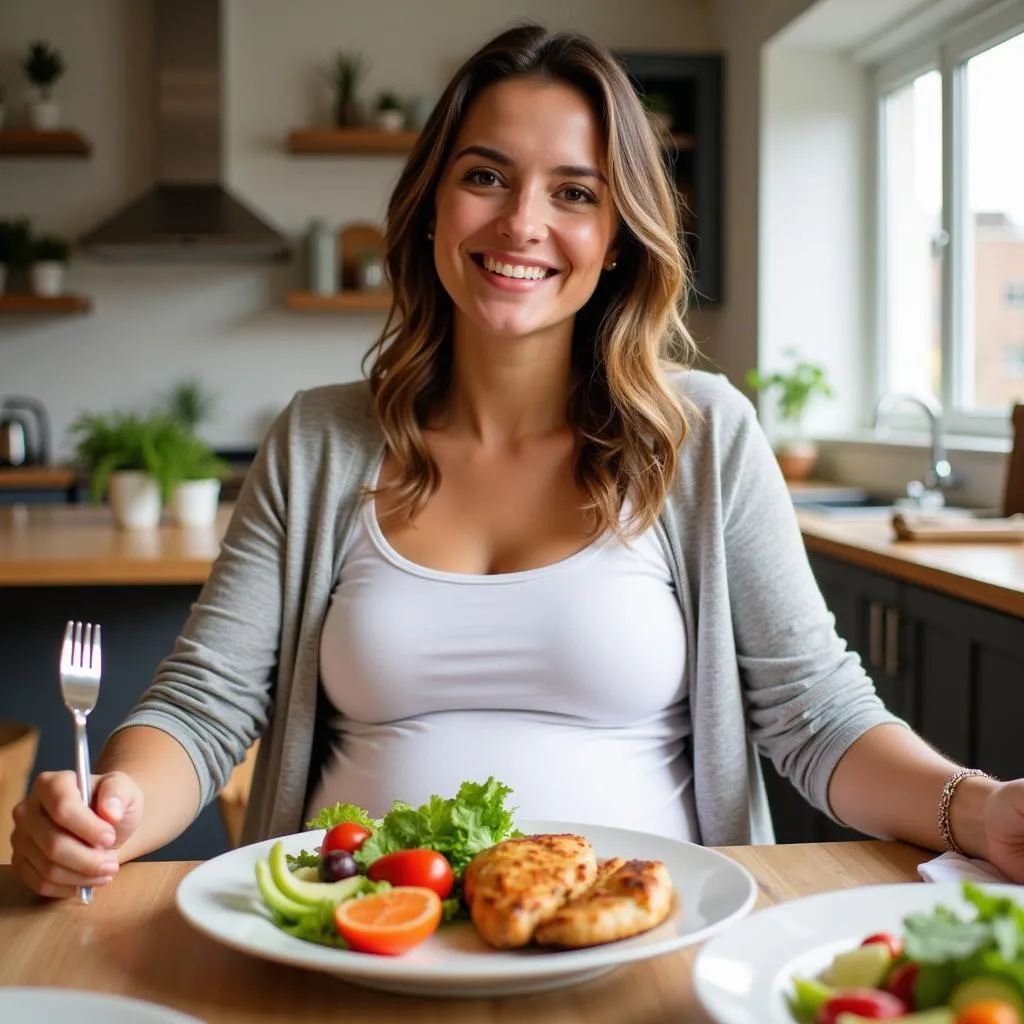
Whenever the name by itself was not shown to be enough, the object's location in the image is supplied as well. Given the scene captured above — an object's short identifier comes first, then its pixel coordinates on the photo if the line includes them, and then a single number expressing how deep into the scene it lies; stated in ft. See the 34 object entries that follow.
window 11.75
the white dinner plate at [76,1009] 2.38
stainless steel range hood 16.69
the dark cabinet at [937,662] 6.65
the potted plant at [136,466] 9.82
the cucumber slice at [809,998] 2.31
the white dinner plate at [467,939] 2.55
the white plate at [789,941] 2.36
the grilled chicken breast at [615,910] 2.62
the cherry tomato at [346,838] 3.09
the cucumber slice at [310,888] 2.85
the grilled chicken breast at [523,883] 2.66
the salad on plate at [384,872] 2.73
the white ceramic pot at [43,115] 16.89
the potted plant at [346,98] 17.03
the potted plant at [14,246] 17.15
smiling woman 4.53
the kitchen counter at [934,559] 6.61
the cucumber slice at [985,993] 2.17
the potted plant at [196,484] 10.00
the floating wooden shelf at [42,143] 16.67
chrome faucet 10.48
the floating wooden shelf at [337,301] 17.11
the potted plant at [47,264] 17.16
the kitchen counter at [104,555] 8.43
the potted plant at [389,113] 16.93
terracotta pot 14.20
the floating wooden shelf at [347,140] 16.88
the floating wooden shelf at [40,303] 16.84
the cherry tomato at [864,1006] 2.19
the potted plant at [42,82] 16.90
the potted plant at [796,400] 14.15
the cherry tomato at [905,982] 2.30
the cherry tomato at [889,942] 2.51
